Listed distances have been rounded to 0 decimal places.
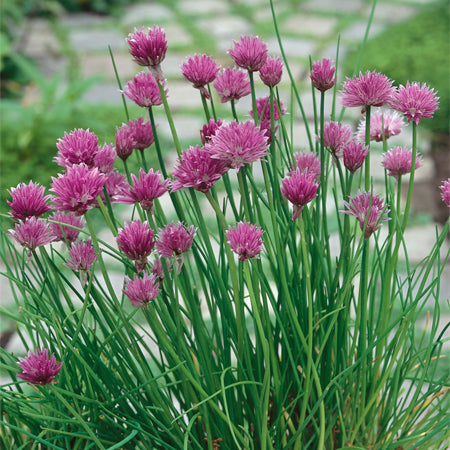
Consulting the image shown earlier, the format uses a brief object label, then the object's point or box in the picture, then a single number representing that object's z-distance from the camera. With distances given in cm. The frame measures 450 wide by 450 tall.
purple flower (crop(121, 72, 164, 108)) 93
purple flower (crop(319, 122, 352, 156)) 97
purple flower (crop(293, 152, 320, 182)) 100
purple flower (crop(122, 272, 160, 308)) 79
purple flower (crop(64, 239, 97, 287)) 87
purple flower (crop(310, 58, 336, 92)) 94
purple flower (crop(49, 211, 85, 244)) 93
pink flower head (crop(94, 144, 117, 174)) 85
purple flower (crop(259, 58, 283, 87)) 95
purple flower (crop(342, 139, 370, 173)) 91
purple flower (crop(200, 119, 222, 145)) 89
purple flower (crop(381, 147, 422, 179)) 97
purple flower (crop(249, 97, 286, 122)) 101
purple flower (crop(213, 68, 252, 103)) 97
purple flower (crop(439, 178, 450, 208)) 87
